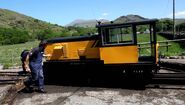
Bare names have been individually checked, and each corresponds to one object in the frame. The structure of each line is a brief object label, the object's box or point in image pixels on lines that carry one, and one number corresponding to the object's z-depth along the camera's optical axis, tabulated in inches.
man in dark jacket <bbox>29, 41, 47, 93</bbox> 199.2
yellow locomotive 199.2
